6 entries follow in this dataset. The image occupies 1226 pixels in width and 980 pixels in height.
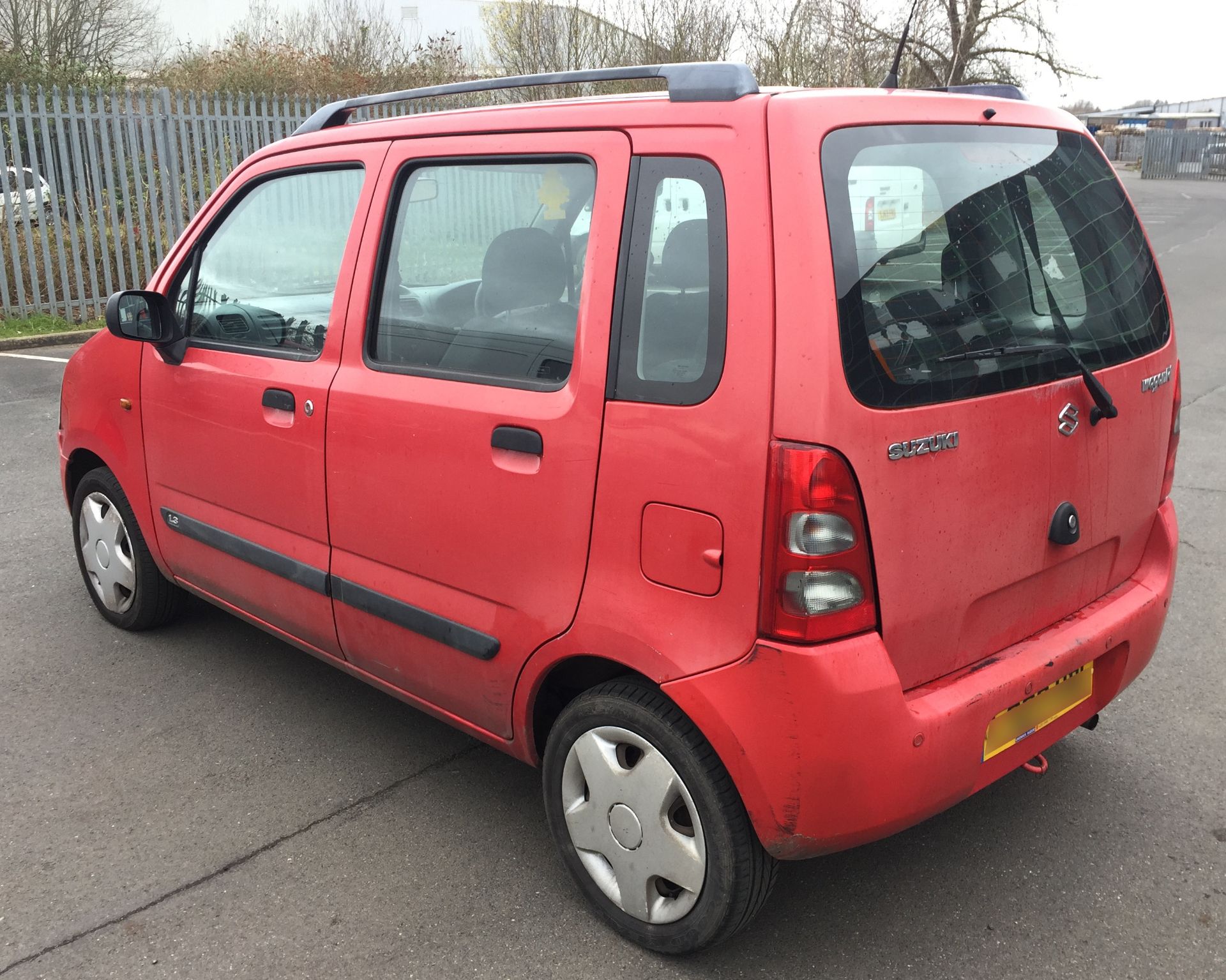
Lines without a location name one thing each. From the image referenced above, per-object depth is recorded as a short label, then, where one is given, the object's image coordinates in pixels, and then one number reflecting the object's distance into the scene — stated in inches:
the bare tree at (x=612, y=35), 653.3
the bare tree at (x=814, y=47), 612.4
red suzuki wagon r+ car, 82.3
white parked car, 449.7
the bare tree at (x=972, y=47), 912.9
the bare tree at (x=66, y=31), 832.3
